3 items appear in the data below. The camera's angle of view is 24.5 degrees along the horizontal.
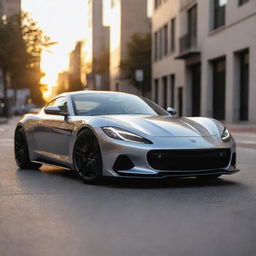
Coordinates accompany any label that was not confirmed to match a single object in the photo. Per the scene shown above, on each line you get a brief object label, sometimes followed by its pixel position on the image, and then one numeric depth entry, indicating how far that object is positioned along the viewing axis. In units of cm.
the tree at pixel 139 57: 6562
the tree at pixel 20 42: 5503
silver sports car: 683
